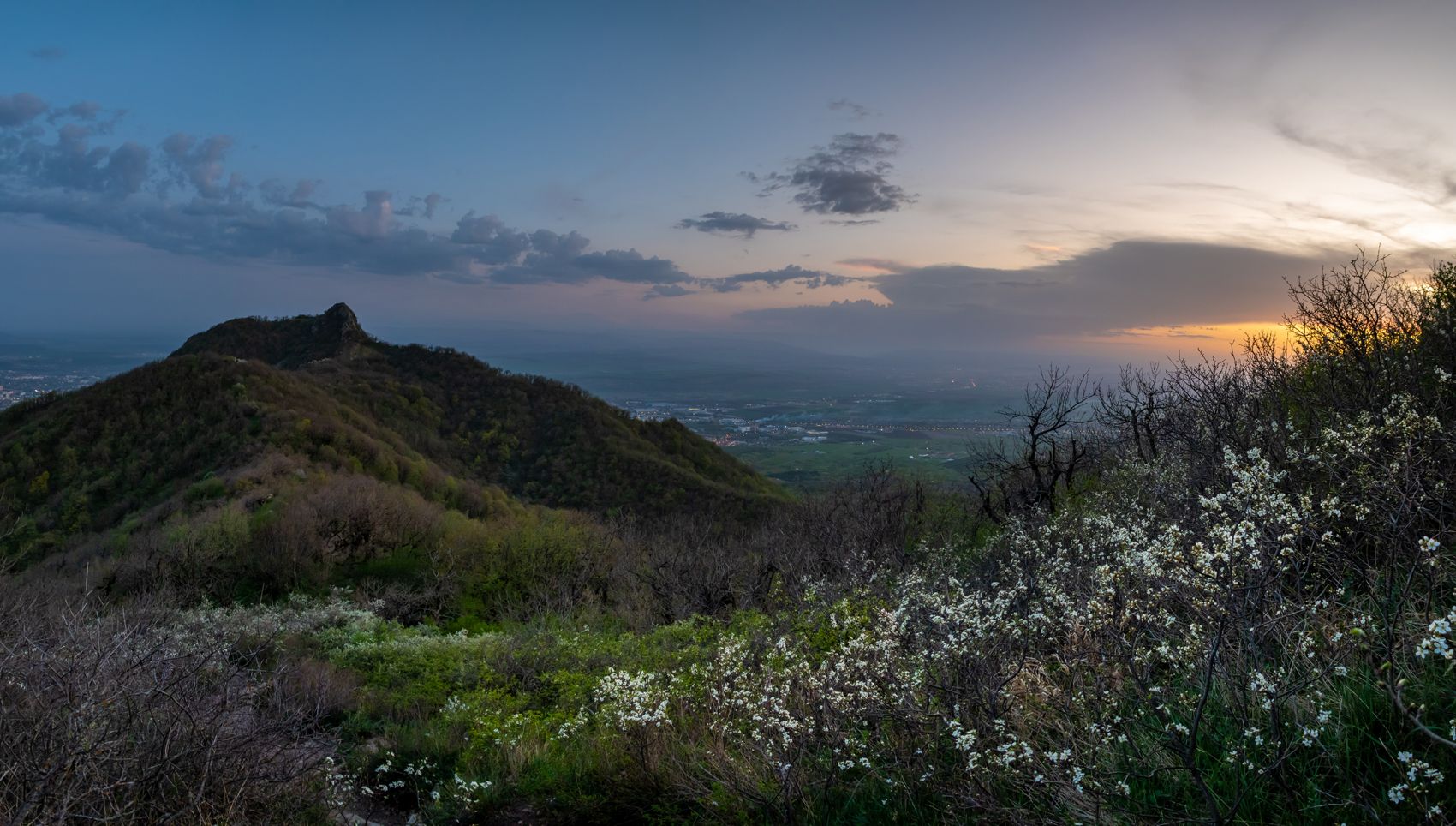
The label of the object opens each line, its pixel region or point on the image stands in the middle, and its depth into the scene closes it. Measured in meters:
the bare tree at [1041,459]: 24.66
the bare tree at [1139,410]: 26.00
